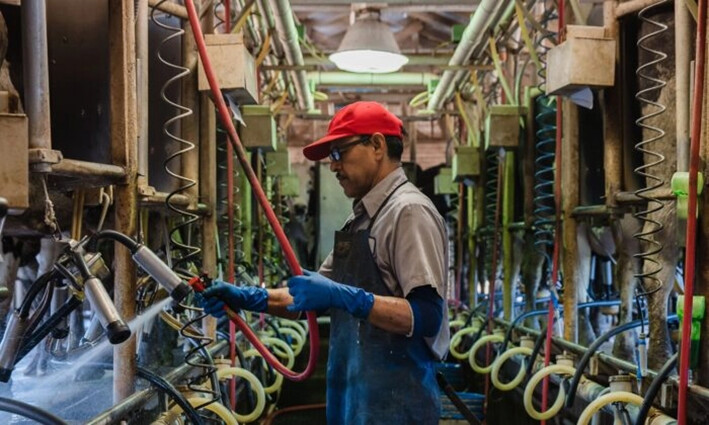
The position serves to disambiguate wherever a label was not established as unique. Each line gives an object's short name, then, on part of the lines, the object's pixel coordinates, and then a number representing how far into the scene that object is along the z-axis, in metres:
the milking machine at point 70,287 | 2.18
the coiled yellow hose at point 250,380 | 4.02
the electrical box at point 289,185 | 10.87
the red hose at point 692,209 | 2.59
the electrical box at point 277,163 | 8.91
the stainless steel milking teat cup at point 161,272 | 2.27
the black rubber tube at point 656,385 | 2.96
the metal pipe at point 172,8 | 4.13
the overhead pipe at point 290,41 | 5.94
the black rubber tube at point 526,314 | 5.35
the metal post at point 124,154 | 3.07
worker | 2.70
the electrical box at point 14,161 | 2.06
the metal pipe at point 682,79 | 3.20
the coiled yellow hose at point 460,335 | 7.05
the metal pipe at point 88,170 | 2.54
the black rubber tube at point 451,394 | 3.22
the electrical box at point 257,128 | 6.54
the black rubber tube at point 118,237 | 2.33
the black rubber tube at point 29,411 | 2.23
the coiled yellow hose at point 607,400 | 3.23
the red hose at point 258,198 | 2.55
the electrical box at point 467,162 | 8.23
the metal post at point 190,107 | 4.46
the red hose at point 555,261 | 4.50
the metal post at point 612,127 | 4.11
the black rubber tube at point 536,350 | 4.88
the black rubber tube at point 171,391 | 3.19
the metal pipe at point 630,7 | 3.91
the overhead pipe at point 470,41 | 5.96
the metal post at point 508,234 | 6.94
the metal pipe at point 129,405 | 2.62
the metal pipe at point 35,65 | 2.35
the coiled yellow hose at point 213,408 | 3.43
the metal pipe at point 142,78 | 3.53
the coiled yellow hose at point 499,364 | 4.84
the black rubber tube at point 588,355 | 3.76
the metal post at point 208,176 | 4.77
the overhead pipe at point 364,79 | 10.00
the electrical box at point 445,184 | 10.38
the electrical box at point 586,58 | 4.02
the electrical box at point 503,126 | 6.39
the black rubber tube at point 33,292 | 2.27
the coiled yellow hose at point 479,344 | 6.04
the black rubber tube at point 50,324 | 2.36
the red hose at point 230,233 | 4.55
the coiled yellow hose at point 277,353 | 5.46
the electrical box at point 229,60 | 4.26
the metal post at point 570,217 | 4.71
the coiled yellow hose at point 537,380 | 3.96
